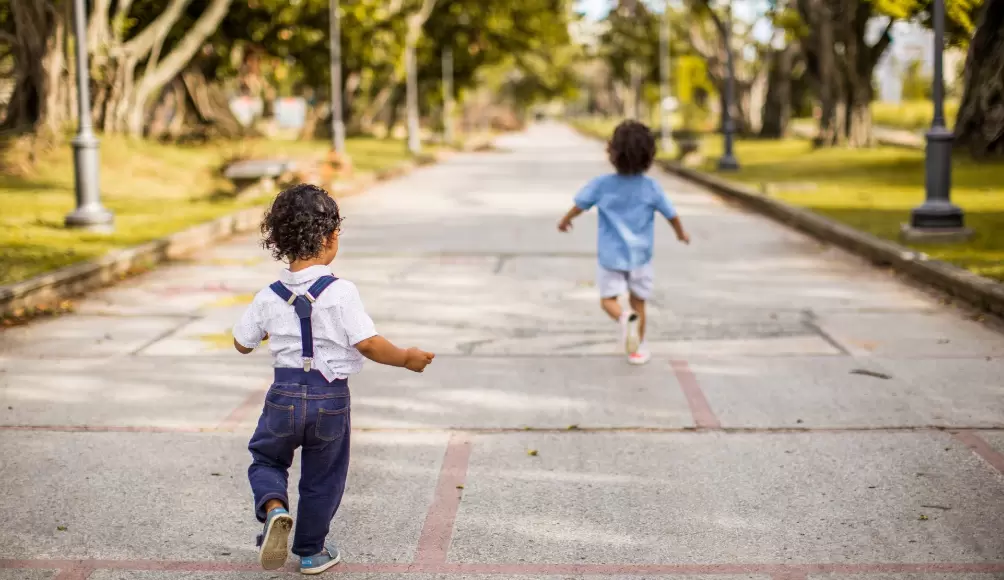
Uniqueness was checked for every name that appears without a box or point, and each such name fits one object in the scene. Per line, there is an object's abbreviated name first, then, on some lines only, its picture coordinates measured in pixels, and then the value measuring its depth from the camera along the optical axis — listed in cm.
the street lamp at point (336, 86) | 2972
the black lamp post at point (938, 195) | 1273
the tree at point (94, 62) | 2384
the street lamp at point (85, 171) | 1402
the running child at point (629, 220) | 759
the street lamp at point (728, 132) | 2808
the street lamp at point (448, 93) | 5672
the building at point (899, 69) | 8564
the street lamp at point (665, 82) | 4365
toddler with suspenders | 404
